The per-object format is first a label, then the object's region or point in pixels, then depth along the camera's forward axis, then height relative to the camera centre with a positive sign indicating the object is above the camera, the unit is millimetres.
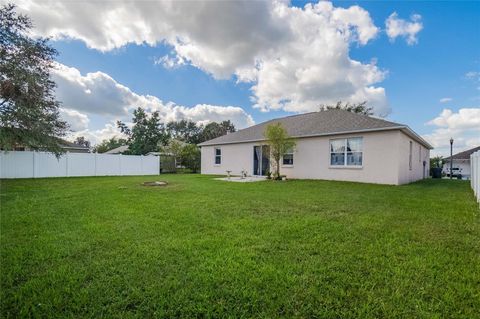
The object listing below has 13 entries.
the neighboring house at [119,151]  39144 +2204
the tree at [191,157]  24320 +703
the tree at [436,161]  26538 +351
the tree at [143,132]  32156 +4310
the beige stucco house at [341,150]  11264 +774
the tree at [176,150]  24297 +1419
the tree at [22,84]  10062 +3461
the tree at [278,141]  13547 +1301
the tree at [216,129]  49506 +7343
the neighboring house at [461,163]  30703 +150
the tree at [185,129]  53906 +7990
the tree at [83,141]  56594 +5541
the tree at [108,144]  52281 +4483
